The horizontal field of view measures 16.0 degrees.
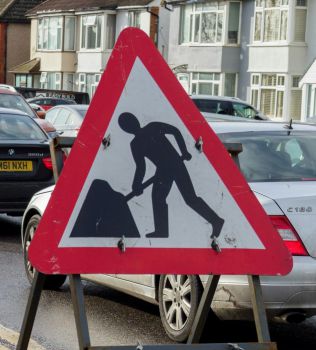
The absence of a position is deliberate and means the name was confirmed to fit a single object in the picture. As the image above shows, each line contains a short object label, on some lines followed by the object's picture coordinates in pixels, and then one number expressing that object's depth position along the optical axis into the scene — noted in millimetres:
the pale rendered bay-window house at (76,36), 63781
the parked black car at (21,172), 13102
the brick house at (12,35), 80188
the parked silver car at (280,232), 6887
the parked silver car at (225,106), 29203
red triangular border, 4395
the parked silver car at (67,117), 22762
